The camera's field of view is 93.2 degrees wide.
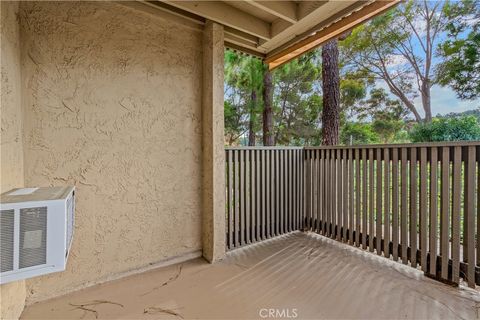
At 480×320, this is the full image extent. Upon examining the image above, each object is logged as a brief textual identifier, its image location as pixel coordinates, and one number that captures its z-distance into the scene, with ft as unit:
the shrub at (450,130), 15.99
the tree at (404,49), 30.48
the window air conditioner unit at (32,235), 3.96
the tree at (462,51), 22.99
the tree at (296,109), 33.68
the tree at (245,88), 24.38
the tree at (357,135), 32.86
